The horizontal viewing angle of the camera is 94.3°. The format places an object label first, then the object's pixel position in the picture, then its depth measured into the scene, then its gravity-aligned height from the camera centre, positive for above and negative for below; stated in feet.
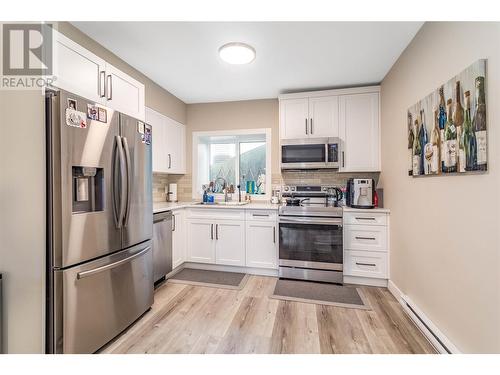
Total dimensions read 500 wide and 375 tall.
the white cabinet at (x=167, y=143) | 10.14 +2.20
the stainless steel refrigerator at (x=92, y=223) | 4.50 -0.76
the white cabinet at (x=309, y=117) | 10.30 +3.20
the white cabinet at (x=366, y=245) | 8.84 -2.23
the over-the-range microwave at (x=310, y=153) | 9.95 +1.52
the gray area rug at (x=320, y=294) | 7.68 -3.78
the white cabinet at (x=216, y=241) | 10.11 -2.35
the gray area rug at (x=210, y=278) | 9.06 -3.72
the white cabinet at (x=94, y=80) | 5.31 +2.94
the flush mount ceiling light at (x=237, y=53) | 7.00 +4.21
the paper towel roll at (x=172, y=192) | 12.02 -0.19
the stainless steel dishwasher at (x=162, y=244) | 8.36 -2.09
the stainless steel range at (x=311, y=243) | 9.04 -2.21
